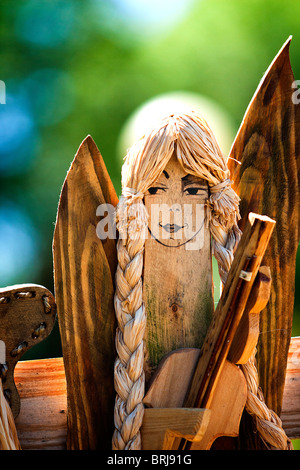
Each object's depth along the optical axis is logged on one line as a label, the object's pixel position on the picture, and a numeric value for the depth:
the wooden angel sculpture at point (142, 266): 2.46
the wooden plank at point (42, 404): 2.48
